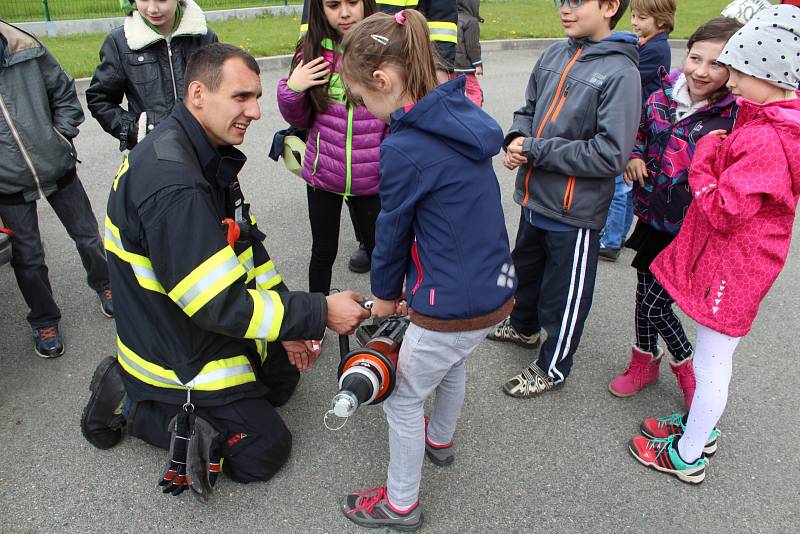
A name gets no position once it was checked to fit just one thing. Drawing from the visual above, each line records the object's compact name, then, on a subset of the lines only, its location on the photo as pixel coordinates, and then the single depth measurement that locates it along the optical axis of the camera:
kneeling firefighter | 2.18
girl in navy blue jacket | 1.91
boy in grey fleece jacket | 2.46
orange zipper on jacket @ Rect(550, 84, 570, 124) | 2.58
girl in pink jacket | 2.03
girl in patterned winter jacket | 2.49
